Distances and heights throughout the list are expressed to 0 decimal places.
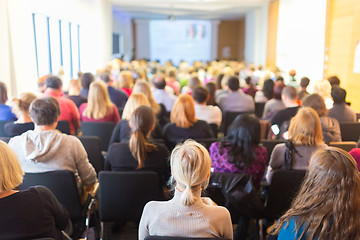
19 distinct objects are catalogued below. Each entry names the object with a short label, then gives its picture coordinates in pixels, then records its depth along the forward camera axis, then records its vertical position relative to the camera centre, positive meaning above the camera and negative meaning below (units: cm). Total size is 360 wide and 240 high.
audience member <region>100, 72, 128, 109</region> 553 -60
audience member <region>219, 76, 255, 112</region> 545 -64
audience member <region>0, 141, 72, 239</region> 151 -68
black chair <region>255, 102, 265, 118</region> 589 -83
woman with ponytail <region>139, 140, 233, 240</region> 147 -67
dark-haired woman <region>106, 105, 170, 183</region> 250 -70
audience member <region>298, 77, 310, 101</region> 567 -37
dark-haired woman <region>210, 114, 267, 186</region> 242 -66
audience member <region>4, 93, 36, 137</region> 314 -56
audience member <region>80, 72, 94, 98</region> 528 -34
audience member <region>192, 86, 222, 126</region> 432 -63
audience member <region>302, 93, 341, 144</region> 326 -59
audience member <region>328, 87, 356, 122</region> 401 -59
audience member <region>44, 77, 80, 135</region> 396 -63
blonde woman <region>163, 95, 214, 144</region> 342 -67
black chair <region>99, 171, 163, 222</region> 226 -92
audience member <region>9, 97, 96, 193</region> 236 -61
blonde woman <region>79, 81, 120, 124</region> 407 -56
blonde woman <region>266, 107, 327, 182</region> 253 -61
